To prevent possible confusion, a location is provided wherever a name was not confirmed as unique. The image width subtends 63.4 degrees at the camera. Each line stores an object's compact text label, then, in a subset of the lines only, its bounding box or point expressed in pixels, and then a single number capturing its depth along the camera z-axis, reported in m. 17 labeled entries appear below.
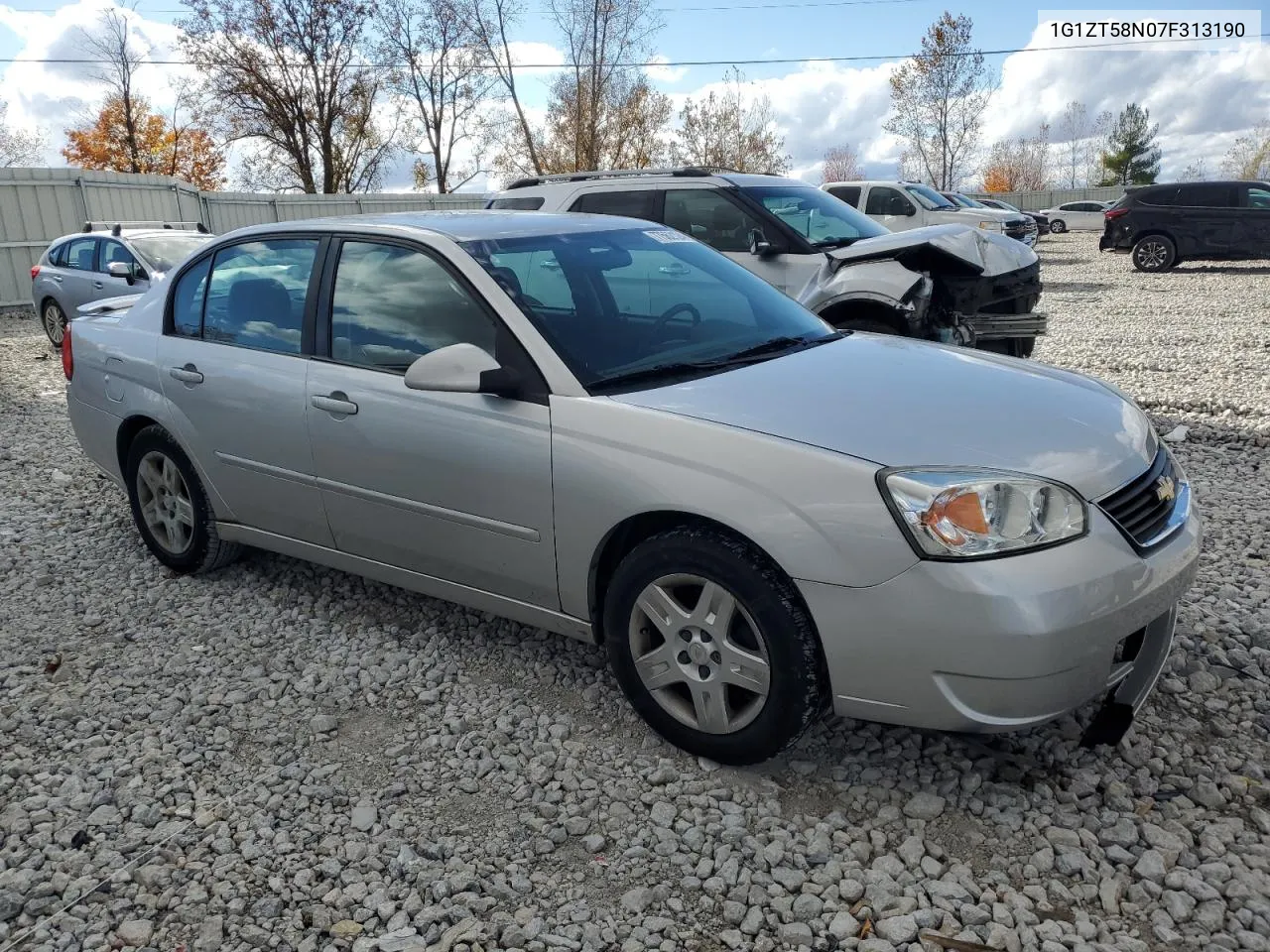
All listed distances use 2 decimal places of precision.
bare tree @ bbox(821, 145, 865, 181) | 74.04
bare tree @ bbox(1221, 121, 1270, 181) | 64.12
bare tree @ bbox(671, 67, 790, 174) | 45.44
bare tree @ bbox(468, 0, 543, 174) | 38.81
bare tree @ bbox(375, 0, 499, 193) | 39.81
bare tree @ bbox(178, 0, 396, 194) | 37.03
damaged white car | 7.17
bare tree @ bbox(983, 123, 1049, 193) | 76.75
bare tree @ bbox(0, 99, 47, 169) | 53.22
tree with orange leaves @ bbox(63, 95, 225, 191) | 44.66
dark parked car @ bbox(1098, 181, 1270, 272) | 19.19
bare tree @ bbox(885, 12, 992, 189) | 41.03
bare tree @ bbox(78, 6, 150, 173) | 40.00
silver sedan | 2.67
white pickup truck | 18.09
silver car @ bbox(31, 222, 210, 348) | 12.13
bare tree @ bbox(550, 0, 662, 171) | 35.97
